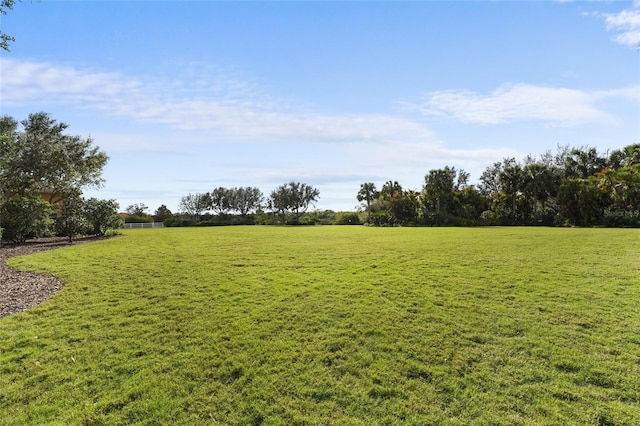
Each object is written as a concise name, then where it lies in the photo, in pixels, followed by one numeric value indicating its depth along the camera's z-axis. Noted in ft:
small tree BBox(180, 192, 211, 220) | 246.47
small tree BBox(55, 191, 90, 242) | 67.67
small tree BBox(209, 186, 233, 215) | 245.45
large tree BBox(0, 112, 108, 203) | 68.80
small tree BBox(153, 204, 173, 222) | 185.99
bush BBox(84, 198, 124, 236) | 74.88
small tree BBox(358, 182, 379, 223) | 179.52
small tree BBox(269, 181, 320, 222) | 204.85
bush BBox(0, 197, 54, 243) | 58.80
